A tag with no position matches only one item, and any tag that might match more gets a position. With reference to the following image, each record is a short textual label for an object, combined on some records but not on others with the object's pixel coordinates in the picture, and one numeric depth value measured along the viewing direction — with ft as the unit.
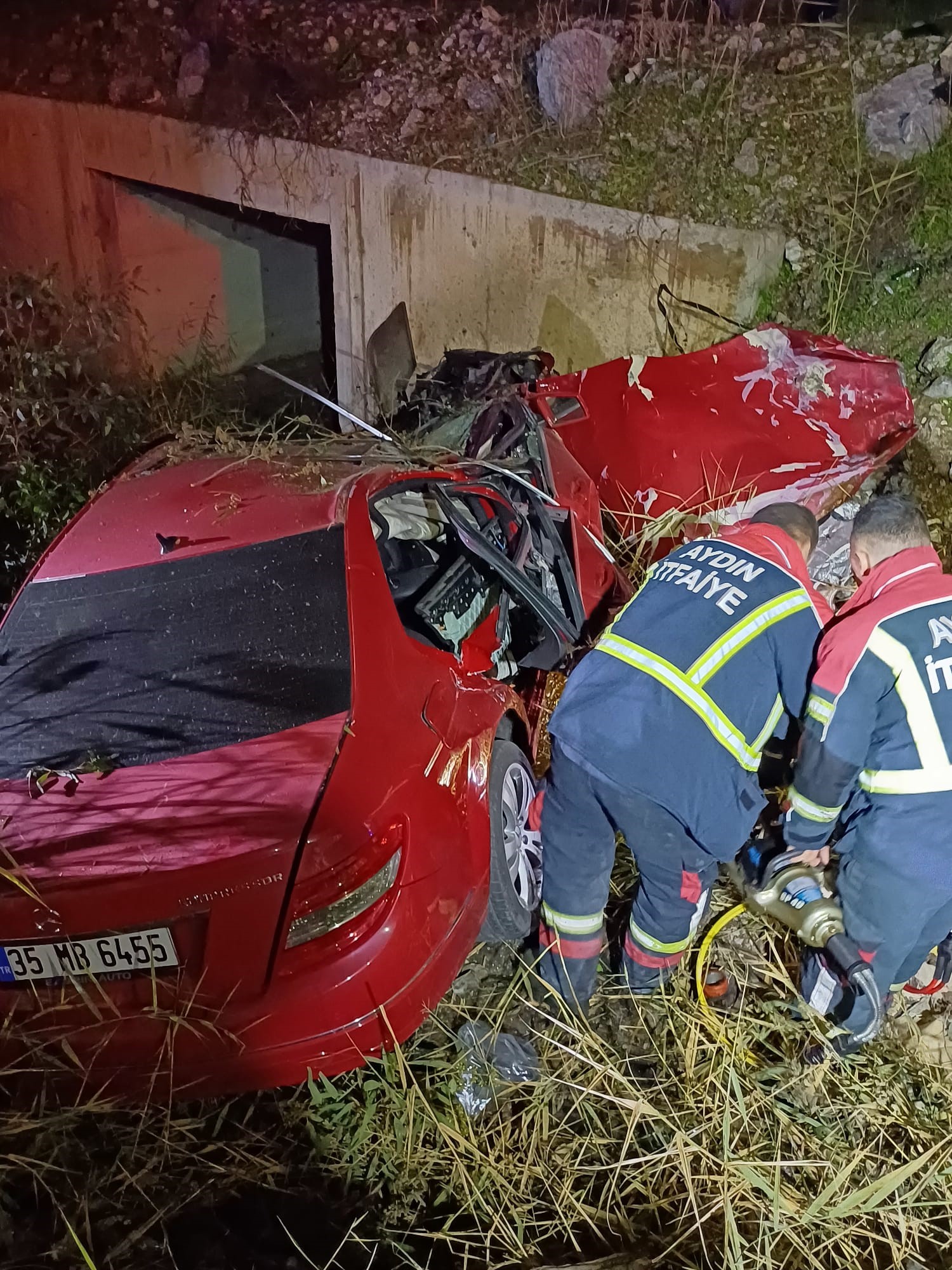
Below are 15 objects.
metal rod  13.34
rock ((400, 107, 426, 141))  22.86
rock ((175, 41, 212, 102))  25.82
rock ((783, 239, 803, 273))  18.21
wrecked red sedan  6.51
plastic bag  8.13
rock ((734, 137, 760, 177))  19.17
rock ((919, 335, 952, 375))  16.61
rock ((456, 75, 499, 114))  22.06
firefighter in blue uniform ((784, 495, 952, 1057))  7.56
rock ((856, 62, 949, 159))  17.71
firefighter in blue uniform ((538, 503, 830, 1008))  7.81
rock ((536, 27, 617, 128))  20.62
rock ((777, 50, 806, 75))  19.58
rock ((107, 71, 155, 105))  26.40
